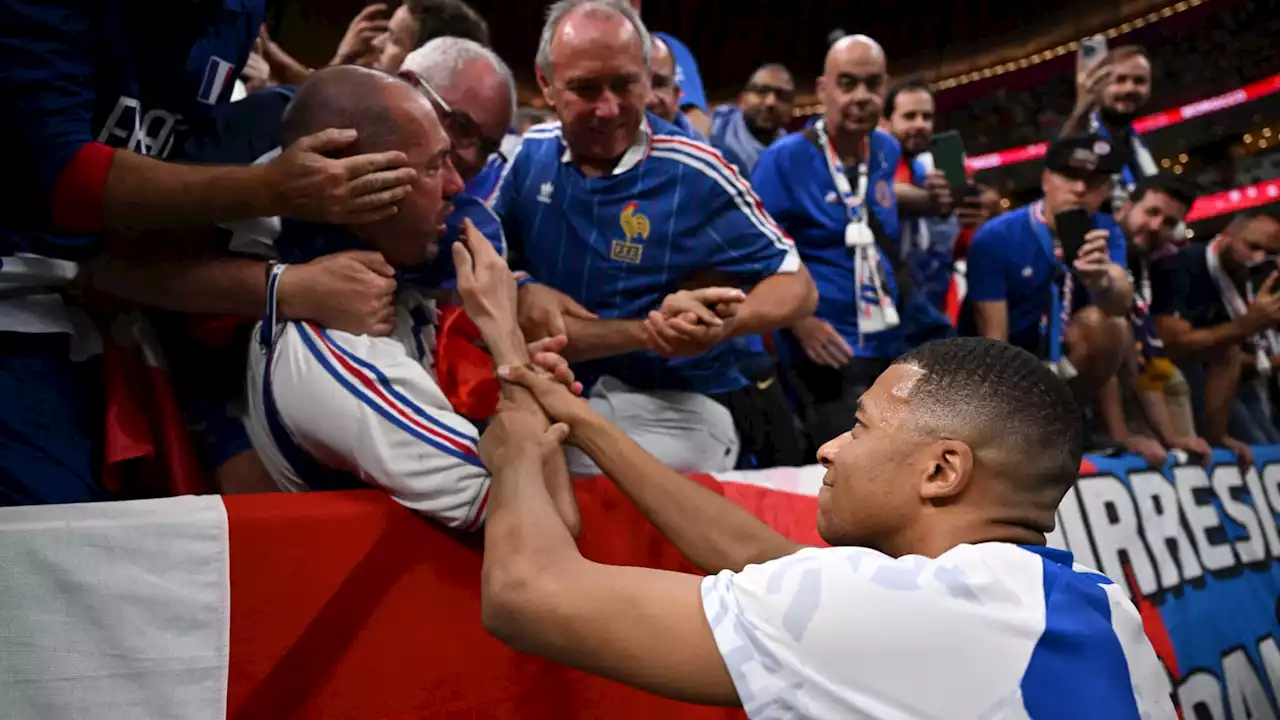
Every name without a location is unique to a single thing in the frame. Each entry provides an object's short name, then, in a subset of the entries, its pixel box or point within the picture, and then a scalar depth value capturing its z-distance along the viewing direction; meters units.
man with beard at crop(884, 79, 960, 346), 3.46
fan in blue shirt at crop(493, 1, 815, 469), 2.27
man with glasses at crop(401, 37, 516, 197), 2.15
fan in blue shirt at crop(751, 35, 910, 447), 3.23
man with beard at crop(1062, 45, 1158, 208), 4.42
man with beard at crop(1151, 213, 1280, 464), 4.74
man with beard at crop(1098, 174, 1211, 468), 3.98
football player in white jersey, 1.07
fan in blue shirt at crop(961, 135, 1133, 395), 3.93
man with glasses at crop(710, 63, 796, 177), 4.60
